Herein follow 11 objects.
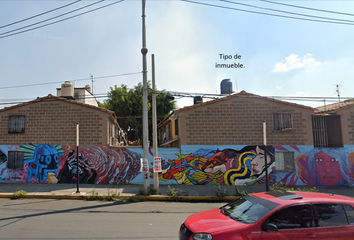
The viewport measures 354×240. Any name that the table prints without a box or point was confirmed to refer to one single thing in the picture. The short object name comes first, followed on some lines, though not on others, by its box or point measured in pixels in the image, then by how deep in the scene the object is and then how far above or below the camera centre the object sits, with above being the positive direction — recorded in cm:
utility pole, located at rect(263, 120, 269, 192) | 1021 +57
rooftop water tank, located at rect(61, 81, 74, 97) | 1603 +400
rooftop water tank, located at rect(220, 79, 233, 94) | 1645 +399
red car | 362 -118
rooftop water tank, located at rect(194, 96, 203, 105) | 1783 +339
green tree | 2638 +460
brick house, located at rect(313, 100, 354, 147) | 1431 +98
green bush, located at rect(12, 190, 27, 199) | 1005 -169
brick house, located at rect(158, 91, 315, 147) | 1382 +138
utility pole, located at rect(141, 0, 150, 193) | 1062 +152
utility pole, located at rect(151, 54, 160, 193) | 1075 +119
